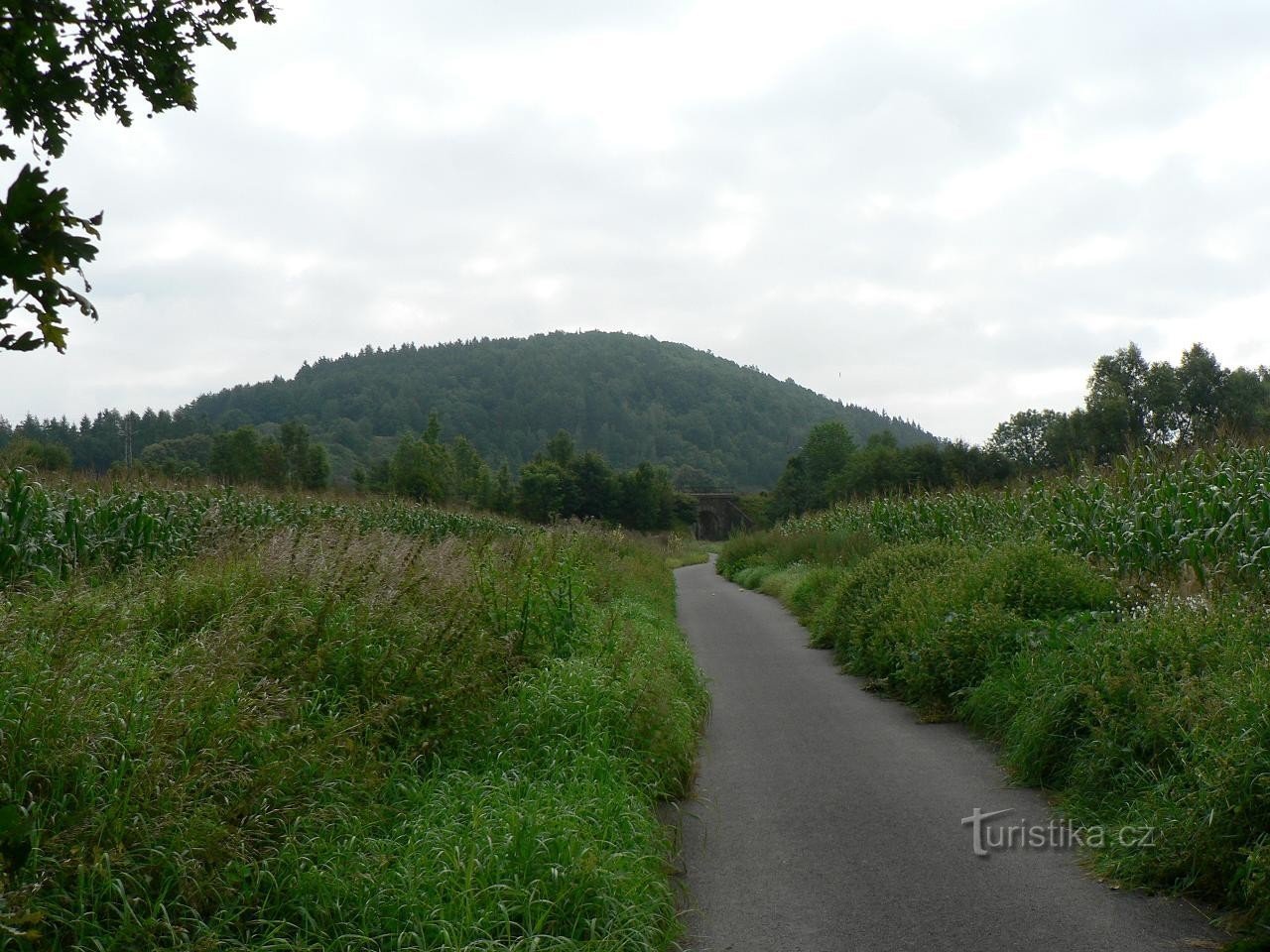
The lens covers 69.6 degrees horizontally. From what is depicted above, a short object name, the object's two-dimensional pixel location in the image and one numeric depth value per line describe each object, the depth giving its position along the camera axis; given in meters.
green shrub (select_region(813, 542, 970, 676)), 10.33
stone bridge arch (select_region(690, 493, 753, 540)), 98.62
